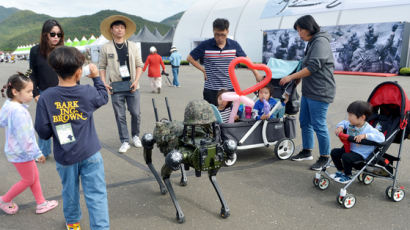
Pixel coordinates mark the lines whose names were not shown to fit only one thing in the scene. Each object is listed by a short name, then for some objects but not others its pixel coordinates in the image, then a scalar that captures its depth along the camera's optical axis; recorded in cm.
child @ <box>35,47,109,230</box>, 221
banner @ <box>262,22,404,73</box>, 1836
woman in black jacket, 380
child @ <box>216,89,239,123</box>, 443
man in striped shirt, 454
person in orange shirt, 1191
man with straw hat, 471
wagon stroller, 427
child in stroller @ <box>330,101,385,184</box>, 317
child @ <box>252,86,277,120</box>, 445
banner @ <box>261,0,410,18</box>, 2067
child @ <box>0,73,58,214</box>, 284
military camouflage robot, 271
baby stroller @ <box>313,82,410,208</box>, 316
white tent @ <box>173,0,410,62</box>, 2023
